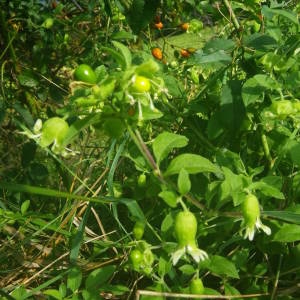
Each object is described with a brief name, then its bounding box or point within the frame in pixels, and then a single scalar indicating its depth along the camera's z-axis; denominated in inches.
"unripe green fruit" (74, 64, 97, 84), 6.5
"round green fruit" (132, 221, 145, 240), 8.2
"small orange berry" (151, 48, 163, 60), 14.7
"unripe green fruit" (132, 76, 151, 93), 6.1
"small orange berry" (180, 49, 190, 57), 16.5
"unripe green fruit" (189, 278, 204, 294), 7.8
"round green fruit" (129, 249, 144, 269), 7.7
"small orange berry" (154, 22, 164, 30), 18.0
